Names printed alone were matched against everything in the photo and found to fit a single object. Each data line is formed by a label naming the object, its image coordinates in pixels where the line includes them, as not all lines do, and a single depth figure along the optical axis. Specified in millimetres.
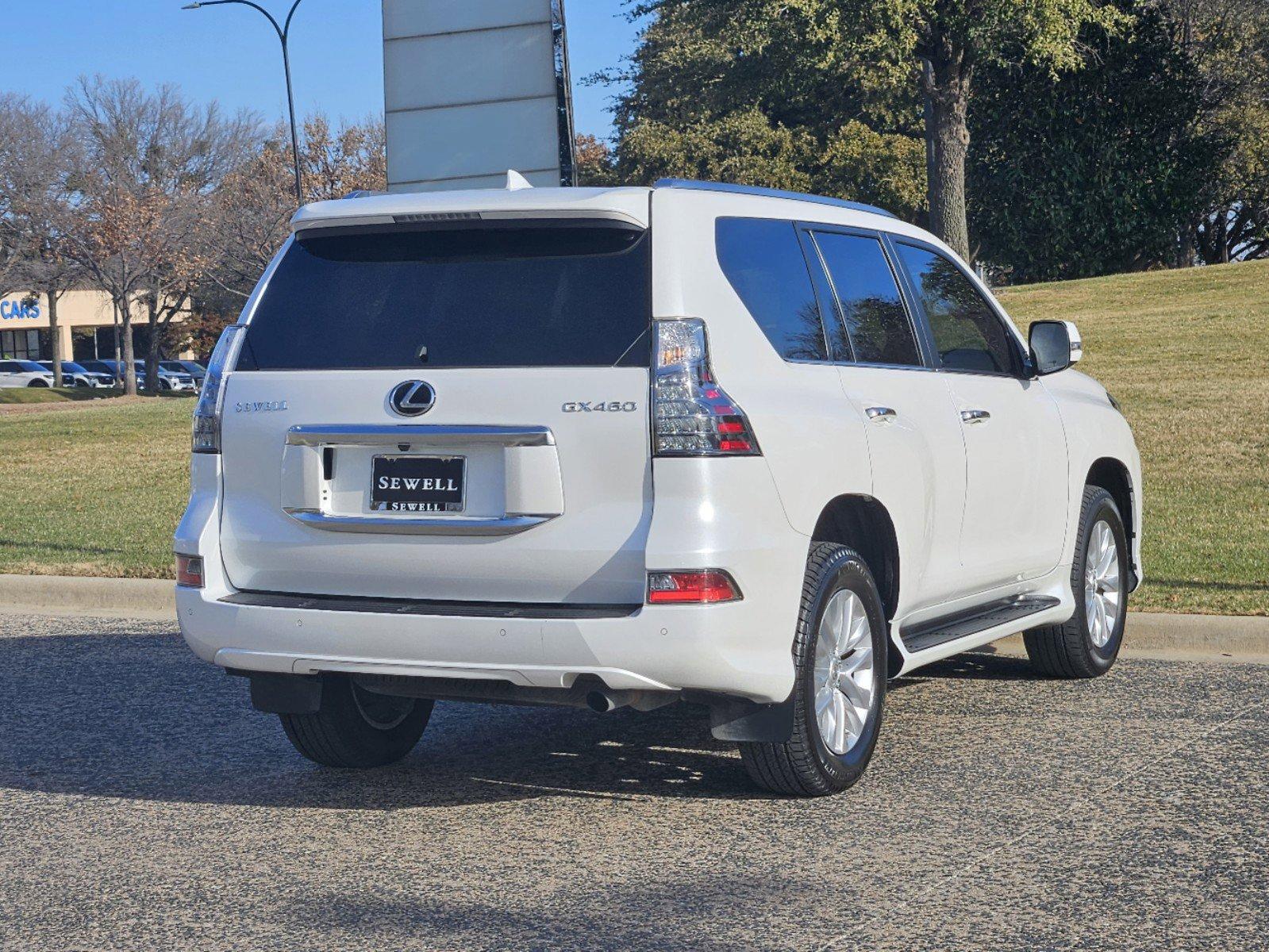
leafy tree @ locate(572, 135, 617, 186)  60531
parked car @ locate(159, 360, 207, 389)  73375
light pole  43625
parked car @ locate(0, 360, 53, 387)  70500
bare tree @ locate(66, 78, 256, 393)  55281
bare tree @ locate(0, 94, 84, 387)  53906
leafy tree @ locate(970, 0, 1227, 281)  42406
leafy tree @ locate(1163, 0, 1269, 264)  50094
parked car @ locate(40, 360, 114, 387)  72000
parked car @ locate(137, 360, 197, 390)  69062
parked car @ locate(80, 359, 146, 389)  70625
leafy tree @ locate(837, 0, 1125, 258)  24750
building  86938
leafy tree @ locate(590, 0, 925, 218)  49500
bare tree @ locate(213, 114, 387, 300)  59125
